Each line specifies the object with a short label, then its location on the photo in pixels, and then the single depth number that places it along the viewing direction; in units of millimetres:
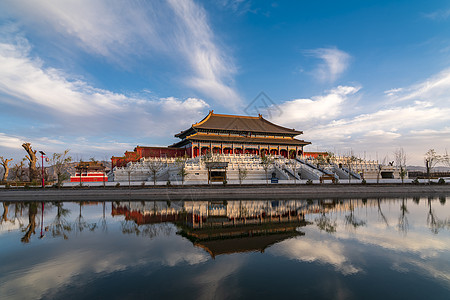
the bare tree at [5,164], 42969
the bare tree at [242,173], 36000
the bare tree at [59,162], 36625
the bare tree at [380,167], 47206
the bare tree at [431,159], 45969
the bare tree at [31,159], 44625
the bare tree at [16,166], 43062
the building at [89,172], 40362
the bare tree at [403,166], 48441
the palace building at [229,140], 53031
